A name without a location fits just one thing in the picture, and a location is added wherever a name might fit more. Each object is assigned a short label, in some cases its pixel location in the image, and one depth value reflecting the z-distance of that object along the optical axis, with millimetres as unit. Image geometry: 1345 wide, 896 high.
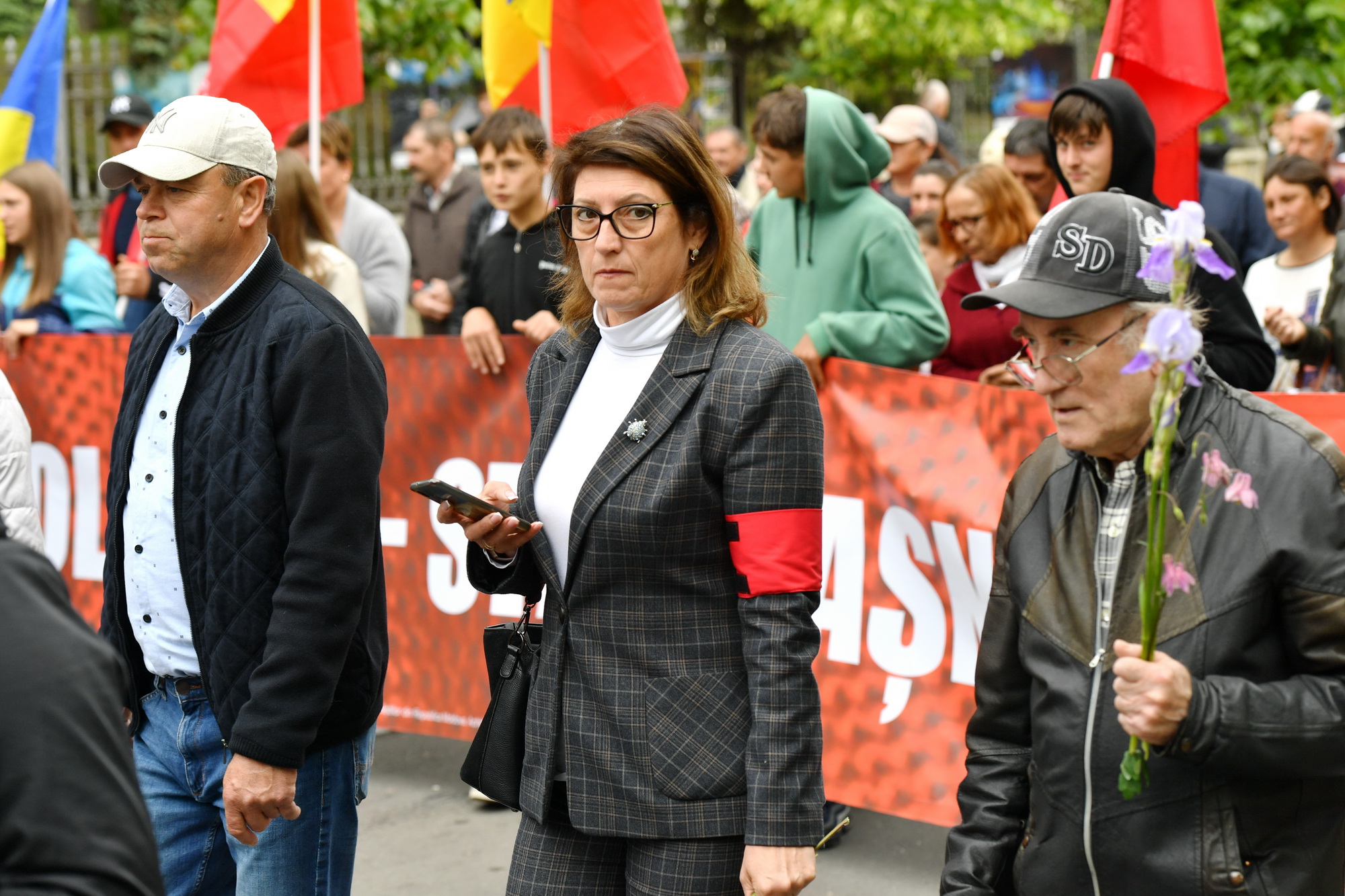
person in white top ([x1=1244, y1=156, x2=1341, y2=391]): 6789
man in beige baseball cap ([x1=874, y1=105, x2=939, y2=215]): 8898
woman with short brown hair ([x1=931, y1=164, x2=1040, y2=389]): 6047
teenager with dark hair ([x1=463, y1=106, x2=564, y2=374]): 5848
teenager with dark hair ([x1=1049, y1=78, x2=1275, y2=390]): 4879
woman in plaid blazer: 2691
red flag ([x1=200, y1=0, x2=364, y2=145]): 7305
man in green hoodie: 5129
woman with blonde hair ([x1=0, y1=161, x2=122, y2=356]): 6848
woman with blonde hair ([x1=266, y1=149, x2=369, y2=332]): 5750
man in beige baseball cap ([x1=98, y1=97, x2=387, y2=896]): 2971
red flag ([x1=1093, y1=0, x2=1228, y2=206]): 5770
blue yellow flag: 7762
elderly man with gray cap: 2174
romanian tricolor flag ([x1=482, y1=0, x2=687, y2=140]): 6426
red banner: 4711
